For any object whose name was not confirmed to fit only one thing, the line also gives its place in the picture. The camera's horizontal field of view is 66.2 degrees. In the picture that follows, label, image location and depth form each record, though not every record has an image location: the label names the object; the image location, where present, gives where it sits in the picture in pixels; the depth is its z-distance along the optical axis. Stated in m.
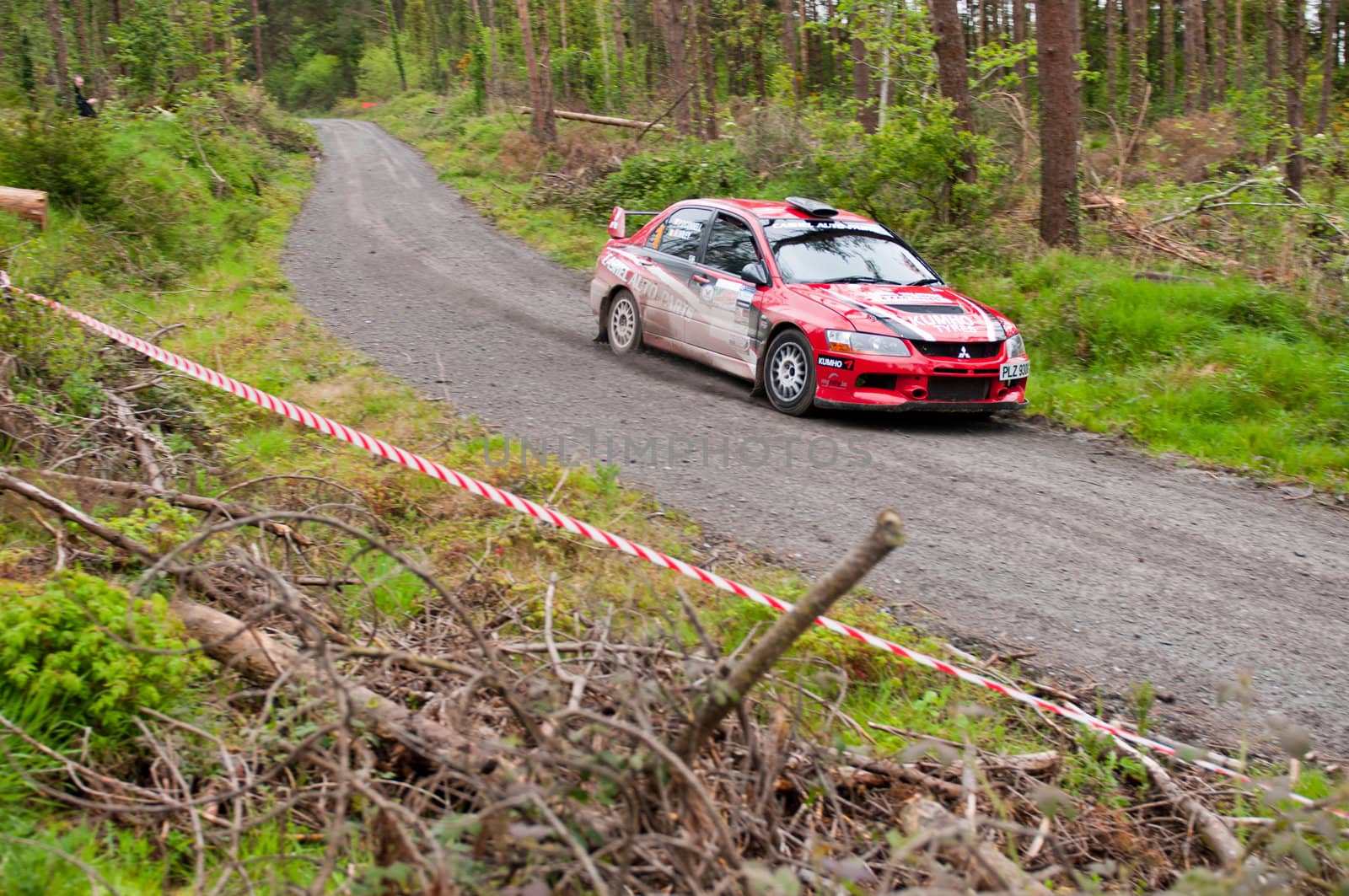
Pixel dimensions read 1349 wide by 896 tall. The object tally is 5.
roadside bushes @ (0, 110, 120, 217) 13.06
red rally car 8.52
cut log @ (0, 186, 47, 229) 12.03
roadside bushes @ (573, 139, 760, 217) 18.84
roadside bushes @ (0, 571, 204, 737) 3.29
